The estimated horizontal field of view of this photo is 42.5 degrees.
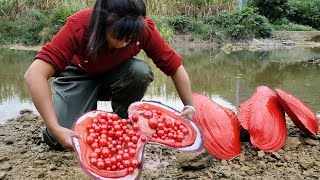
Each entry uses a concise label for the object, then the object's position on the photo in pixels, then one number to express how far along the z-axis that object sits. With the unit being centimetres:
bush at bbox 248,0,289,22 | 1578
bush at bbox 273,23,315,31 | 1481
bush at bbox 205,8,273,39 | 1189
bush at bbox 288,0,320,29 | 1716
